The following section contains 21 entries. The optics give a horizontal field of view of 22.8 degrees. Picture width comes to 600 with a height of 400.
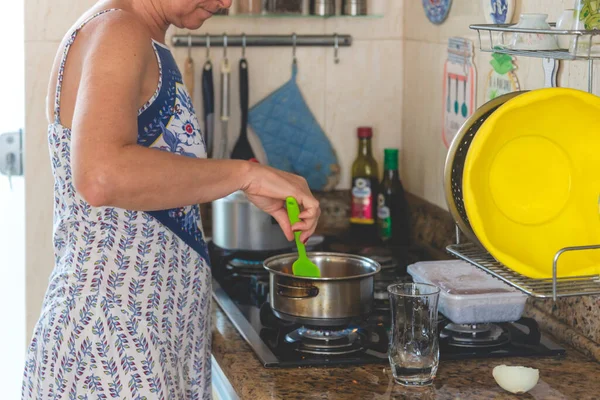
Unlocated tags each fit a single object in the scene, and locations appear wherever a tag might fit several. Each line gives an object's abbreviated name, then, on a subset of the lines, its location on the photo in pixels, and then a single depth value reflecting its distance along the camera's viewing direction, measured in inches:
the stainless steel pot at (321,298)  87.9
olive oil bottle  118.7
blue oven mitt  121.2
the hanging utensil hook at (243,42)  119.4
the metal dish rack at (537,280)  73.2
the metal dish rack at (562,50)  75.3
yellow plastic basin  79.8
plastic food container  88.2
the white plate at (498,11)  96.8
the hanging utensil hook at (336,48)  121.4
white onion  81.2
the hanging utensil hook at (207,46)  119.2
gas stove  87.1
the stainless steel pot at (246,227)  108.7
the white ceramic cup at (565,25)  77.6
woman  81.6
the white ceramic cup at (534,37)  79.9
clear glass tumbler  82.4
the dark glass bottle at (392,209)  117.6
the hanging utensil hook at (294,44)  120.5
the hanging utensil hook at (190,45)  119.0
